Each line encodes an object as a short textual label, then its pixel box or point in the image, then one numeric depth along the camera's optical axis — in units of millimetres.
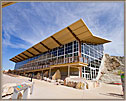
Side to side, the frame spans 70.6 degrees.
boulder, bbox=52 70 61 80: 14427
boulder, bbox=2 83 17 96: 4111
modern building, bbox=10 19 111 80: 13199
